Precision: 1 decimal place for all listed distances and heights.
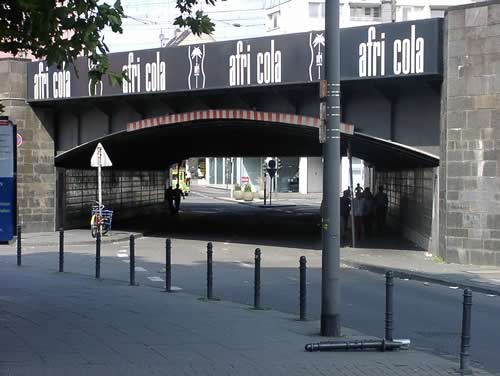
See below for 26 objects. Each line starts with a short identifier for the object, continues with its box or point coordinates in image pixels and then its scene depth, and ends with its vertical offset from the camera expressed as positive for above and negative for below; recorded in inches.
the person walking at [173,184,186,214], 1718.8 -53.3
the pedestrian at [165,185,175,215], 1721.2 -55.8
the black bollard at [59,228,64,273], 685.3 -76.8
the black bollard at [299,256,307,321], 448.5 -67.6
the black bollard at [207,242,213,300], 531.2 -72.4
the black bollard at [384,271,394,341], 368.5 -64.6
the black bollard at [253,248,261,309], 495.2 -69.9
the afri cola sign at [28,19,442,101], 805.9 +131.5
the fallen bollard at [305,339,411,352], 358.9 -80.5
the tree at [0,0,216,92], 318.0 +65.1
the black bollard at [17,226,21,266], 709.3 -69.8
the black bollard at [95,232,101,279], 651.0 -74.2
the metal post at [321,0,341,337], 393.4 -6.5
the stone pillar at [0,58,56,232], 1138.7 +29.6
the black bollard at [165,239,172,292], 577.0 -70.9
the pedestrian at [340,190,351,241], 1028.3 -45.0
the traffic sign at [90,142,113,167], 1051.3 +20.3
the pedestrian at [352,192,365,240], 1018.7 -54.5
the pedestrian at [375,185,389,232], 1198.9 -49.4
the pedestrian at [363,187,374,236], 1081.3 -53.9
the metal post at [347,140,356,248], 944.3 -46.2
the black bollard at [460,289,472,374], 315.0 -67.1
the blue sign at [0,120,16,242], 473.4 -4.0
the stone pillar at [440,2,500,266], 768.3 +40.6
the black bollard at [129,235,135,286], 617.6 -75.4
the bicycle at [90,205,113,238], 1074.1 -68.4
